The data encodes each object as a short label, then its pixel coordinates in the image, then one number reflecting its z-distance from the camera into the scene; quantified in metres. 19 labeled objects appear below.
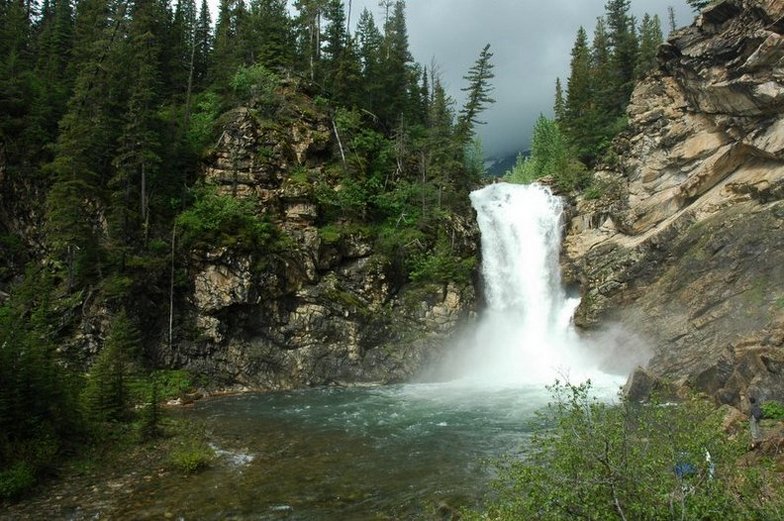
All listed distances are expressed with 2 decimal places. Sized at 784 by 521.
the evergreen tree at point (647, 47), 41.41
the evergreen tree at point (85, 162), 24.56
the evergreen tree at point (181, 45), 40.34
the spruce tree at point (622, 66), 43.03
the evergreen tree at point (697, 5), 37.03
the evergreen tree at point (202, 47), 44.89
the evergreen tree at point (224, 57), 38.72
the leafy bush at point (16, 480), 10.51
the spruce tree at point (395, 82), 43.41
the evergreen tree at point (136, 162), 26.70
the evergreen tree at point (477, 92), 47.12
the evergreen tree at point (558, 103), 70.01
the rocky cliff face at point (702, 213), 21.12
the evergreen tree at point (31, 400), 11.72
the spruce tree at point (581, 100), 41.09
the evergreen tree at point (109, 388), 15.35
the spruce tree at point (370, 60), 42.22
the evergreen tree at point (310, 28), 43.97
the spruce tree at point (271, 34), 38.62
